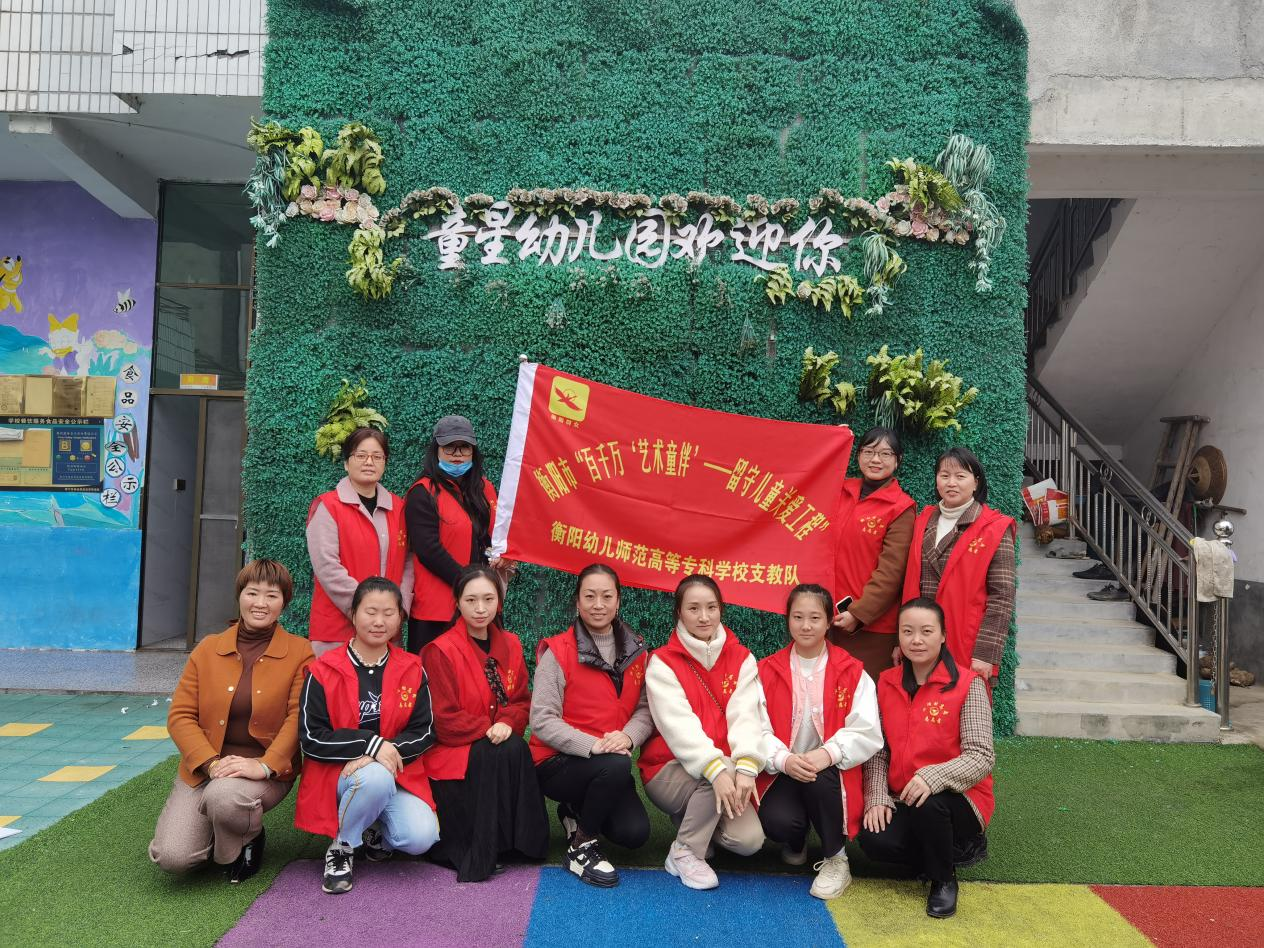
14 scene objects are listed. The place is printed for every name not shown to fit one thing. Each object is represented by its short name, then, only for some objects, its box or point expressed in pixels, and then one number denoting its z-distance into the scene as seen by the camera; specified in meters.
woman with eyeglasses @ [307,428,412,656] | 3.60
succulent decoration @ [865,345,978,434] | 4.71
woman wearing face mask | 3.75
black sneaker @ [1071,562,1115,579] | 6.36
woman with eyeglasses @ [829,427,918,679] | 3.83
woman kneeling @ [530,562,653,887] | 3.11
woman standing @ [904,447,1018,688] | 3.56
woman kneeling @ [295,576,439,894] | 2.96
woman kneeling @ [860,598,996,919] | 2.96
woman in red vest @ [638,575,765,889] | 3.02
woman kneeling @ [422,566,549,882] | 3.10
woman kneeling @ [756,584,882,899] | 3.02
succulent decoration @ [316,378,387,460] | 4.77
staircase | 4.95
